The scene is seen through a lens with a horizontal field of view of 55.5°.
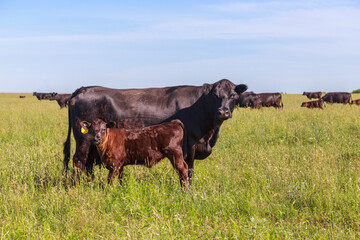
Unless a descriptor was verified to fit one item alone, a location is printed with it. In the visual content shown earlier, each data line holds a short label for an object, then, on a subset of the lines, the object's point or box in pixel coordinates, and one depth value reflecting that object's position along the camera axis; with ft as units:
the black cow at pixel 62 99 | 108.89
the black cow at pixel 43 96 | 194.34
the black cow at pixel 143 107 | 20.31
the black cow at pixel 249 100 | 95.54
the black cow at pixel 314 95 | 189.21
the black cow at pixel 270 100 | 99.14
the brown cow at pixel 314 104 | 90.35
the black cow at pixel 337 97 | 136.06
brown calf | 18.37
